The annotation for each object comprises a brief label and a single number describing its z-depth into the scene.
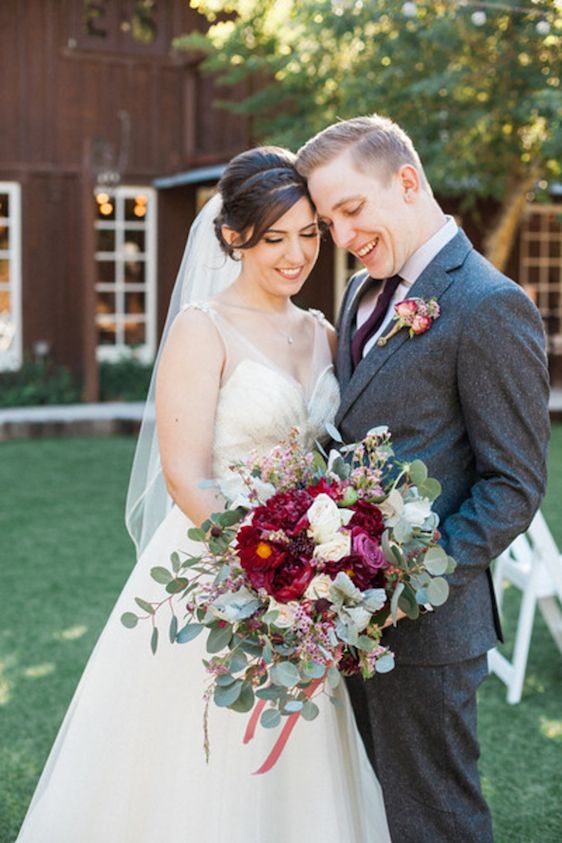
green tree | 9.75
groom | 2.53
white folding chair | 4.79
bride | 2.94
